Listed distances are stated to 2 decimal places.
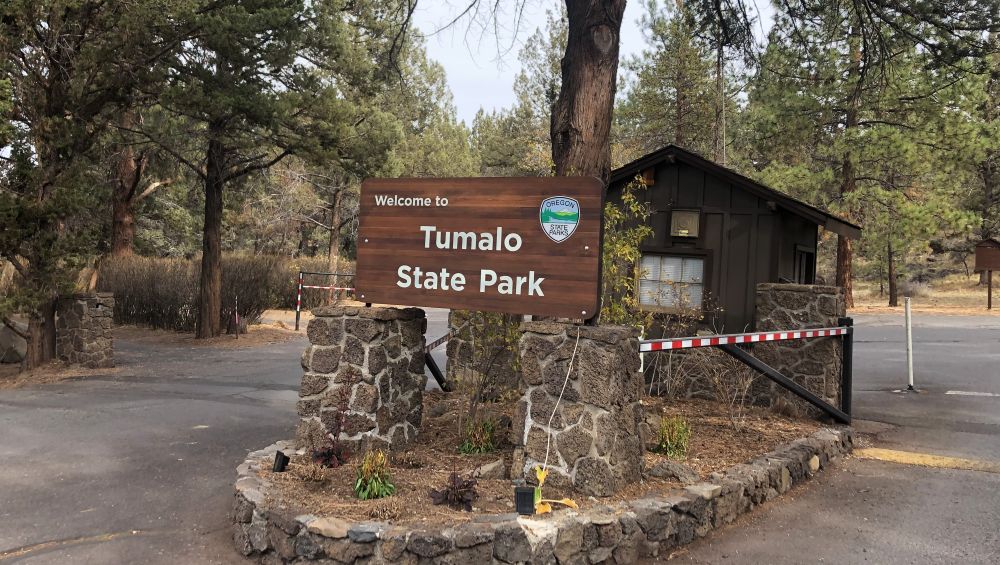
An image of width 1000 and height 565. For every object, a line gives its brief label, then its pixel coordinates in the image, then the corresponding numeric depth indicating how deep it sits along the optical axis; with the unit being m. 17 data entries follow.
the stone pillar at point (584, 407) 4.66
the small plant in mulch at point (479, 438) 5.91
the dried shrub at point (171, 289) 18.61
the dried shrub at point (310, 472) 4.77
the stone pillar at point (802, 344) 7.95
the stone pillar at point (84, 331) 12.14
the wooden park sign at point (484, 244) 4.84
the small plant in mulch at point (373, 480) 4.55
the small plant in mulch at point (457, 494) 4.40
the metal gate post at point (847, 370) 7.70
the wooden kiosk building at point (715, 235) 9.30
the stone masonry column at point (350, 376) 5.55
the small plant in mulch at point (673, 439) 5.86
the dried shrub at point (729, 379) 7.54
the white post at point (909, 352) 10.45
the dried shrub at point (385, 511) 4.14
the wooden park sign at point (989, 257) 25.84
